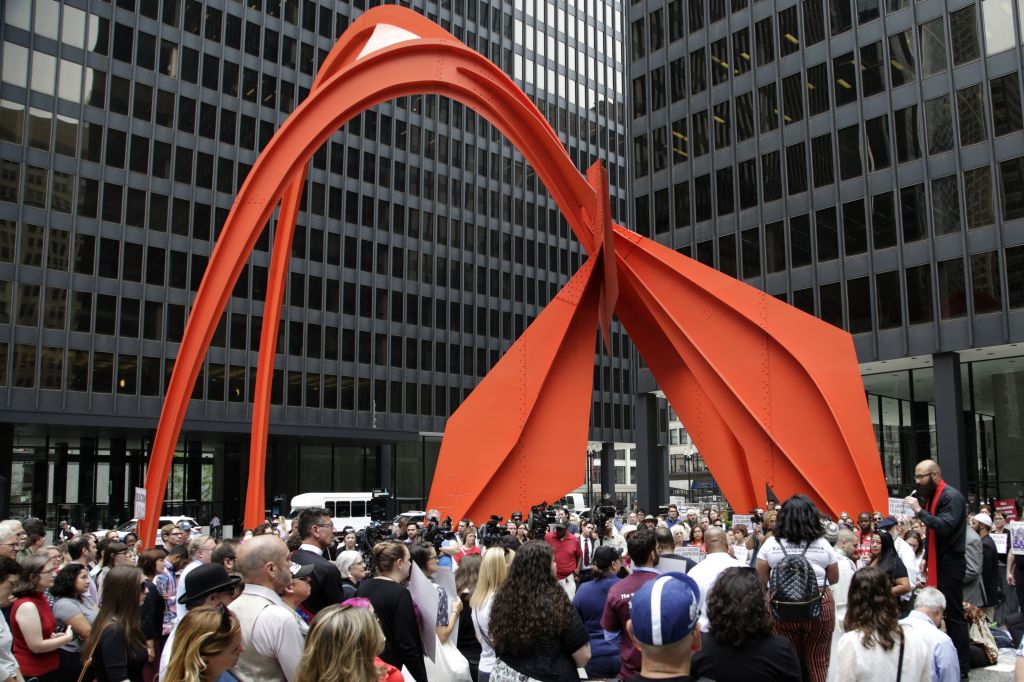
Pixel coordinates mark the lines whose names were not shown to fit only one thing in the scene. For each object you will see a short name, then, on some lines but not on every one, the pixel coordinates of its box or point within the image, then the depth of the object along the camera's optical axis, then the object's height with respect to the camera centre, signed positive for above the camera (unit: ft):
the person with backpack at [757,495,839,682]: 18.20 -2.95
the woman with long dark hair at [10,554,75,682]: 20.67 -4.06
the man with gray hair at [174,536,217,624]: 27.61 -3.26
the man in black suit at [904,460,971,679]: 26.73 -2.92
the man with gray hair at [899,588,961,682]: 15.43 -3.49
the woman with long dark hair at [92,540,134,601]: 28.94 -3.61
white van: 132.46 -9.43
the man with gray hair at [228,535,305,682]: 15.15 -3.05
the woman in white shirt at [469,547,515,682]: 22.16 -3.53
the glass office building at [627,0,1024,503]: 98.94 +29.61
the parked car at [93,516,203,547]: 110.73 -10.23
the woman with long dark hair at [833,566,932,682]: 15.42 -3.41
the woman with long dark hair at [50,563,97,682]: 21.88 -3.98
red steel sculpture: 56.08 +4.97
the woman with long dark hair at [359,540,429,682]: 19.58 -3.64
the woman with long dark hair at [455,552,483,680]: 25.18 -4.75
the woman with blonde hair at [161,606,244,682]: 12.98 -2.85
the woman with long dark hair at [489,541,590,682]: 15.61 -3.24
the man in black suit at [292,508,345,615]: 20.70 -2.86
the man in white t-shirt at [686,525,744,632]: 21.35 -3.00
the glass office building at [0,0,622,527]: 136.98 +32.71
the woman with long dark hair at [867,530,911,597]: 23.42 -3.22
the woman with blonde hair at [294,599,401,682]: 12.44 -2.77
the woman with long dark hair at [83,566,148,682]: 18.47 -3.82
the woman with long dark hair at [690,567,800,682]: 13.48 -3.01
